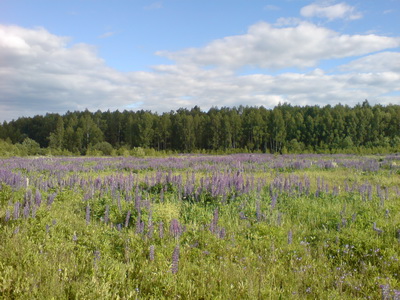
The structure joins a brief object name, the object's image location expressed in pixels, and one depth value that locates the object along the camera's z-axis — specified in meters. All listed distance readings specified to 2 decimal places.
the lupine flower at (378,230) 5.45
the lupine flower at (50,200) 6.66
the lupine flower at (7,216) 5.43
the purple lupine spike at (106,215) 5.82
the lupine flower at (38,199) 6.41
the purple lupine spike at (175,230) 5.16
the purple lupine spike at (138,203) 6.16
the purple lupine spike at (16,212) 5.51
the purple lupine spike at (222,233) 5.12
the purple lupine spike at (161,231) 5.01
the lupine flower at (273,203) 6.84
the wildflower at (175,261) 3.92
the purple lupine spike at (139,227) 5.08
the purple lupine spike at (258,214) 6.16
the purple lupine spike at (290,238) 4.95
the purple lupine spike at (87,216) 5.74
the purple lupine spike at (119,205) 6.45
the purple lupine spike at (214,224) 5.32
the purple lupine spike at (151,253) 4.28
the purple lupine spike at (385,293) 3.37
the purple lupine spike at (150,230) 4.98
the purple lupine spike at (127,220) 5.43
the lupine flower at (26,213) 5.58
